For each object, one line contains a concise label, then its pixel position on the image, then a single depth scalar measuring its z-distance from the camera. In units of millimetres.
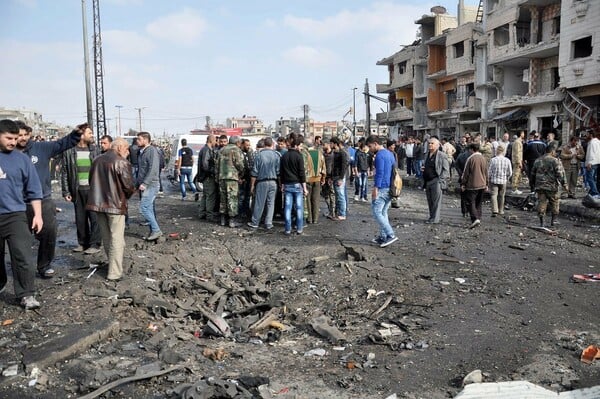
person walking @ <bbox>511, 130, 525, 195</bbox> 15555
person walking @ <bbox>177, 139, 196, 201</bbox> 14914
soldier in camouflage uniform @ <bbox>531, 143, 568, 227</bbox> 9812
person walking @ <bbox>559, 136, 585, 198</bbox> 13750
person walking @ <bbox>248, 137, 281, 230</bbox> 9641
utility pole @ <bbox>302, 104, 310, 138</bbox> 65312
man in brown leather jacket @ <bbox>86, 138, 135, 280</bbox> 6234
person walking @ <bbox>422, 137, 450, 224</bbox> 10320
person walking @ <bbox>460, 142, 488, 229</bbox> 10344
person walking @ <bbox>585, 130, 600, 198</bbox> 12602
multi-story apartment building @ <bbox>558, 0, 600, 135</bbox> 22859
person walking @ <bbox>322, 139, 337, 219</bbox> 11514
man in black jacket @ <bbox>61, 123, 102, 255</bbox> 7598
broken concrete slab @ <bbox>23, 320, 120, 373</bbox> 4160
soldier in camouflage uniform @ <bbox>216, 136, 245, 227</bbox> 9906
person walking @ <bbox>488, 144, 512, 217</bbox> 11508
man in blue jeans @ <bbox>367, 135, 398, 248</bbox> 8367
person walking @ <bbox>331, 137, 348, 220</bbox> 11133
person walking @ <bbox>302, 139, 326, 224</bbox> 10219
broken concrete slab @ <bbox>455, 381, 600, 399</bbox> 3648
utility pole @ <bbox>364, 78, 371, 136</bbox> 48488
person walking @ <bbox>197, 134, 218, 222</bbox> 10531
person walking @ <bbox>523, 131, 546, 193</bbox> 14961
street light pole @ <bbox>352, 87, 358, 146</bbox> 60612
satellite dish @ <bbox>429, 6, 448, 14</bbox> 45625
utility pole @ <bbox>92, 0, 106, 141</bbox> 32844
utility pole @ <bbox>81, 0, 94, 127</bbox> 23281
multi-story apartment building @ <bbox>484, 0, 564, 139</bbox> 26938
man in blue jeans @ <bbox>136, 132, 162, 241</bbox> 8383
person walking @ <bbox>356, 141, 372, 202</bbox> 14326
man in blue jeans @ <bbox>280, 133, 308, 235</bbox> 9391
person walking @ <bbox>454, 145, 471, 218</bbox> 11648
